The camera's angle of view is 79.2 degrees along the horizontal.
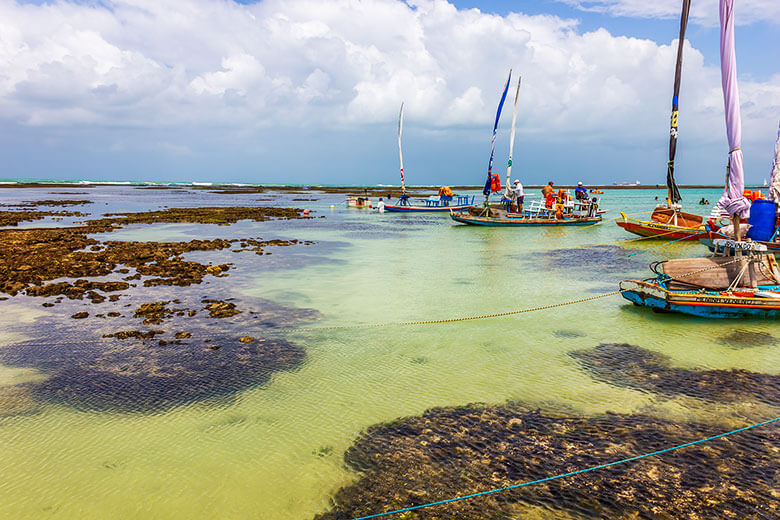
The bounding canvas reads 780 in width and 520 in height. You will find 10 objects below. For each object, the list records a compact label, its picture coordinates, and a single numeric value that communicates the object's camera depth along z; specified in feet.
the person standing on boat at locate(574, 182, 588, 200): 118.13
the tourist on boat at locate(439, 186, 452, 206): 151.02
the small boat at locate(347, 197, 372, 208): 184.84
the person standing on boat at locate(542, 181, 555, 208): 109.99
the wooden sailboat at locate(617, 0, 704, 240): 77.36
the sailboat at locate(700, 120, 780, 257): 36.06
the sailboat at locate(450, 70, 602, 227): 108.27
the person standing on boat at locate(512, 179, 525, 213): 110.32
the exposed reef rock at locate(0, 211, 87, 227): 106.55
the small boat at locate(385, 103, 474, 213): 146.92
